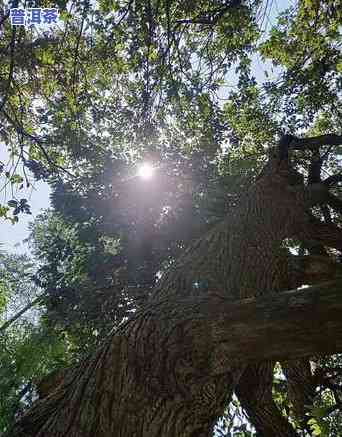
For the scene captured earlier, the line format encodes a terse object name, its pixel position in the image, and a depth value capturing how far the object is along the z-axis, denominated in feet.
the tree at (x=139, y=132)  16.02
